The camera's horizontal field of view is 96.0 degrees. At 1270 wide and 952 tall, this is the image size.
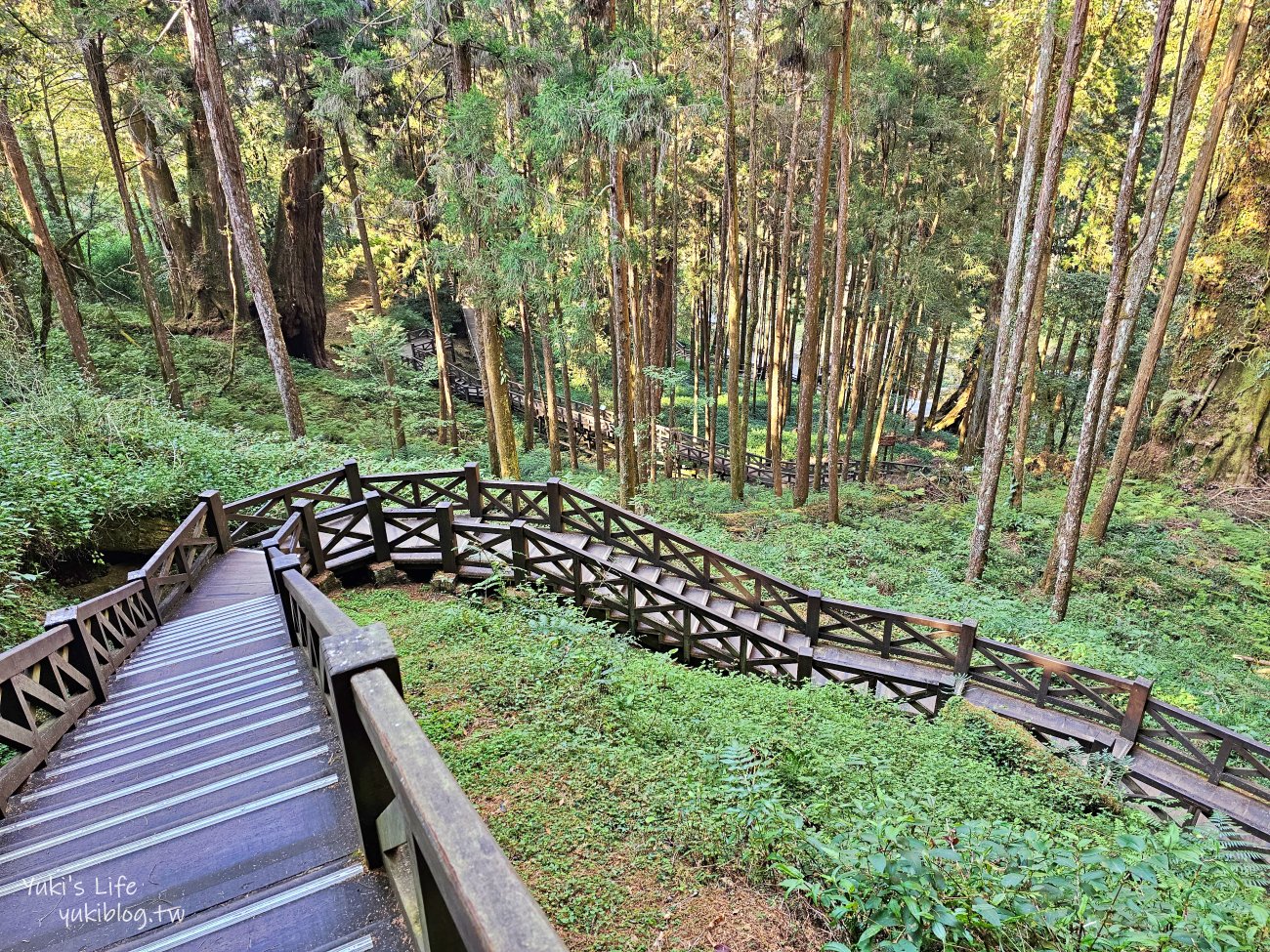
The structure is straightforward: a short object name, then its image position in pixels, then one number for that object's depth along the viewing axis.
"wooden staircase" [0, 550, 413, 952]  2.04
